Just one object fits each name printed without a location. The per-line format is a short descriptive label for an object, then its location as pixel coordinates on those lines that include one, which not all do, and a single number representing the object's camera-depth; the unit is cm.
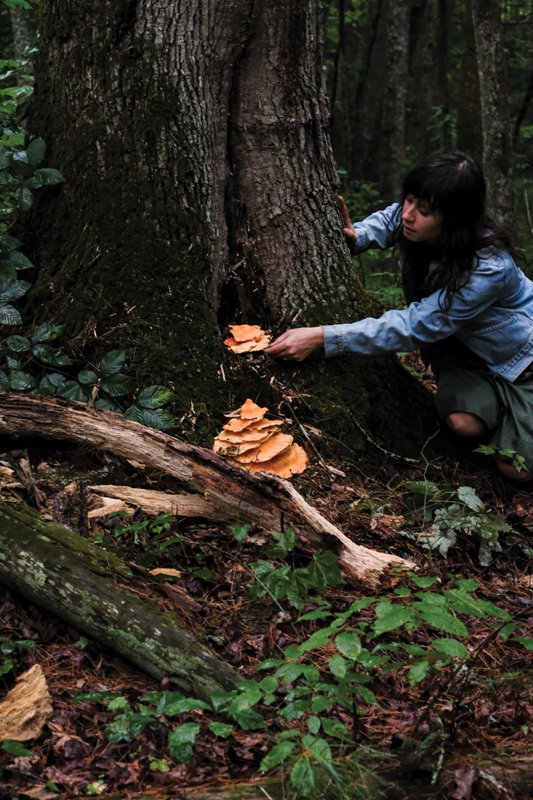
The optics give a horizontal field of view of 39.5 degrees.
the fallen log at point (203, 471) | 297
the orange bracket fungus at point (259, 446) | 344
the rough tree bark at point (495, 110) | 797
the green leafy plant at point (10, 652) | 224
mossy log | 227
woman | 355
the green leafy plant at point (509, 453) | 364
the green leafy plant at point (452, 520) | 333
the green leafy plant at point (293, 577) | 267
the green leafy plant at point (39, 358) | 352
